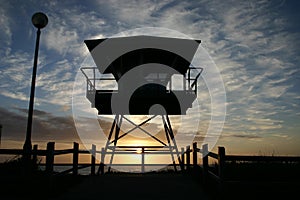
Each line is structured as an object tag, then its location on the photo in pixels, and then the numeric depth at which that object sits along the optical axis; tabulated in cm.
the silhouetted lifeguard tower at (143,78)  1288
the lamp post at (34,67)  755
